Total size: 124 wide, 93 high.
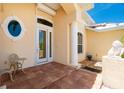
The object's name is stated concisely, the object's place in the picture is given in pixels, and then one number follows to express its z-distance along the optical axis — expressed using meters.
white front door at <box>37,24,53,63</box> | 4.67
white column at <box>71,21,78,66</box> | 4.73
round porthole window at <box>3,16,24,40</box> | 3.43
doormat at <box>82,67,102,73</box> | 4.39
